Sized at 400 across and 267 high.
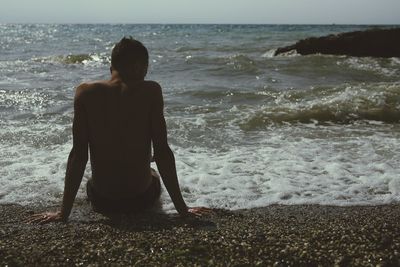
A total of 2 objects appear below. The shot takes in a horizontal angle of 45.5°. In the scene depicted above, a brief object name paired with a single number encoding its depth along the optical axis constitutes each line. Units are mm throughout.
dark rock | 17672
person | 3131
